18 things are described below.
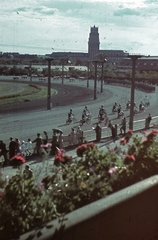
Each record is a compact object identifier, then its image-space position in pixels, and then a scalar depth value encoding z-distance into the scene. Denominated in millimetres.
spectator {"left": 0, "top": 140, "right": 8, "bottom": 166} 13298
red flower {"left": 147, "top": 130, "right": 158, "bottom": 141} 4601
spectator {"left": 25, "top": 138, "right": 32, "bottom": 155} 14930
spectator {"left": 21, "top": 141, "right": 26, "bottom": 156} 14775
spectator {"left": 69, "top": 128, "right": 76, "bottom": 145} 16725
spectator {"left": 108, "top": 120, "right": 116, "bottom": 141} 19009
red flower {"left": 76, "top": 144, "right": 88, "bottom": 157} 4199
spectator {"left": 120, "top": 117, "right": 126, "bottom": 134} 20377
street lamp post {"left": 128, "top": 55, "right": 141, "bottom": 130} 18734
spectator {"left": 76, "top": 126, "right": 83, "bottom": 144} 16622
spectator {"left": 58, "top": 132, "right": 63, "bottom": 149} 15780
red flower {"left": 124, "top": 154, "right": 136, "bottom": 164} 4059
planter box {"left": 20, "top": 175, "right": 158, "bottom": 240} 2881
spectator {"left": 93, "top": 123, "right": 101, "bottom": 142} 18173
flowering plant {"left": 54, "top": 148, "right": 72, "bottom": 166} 4020
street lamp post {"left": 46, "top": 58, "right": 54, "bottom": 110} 30967
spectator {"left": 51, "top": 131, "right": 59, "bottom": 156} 14573
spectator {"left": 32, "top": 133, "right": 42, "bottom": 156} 14633
